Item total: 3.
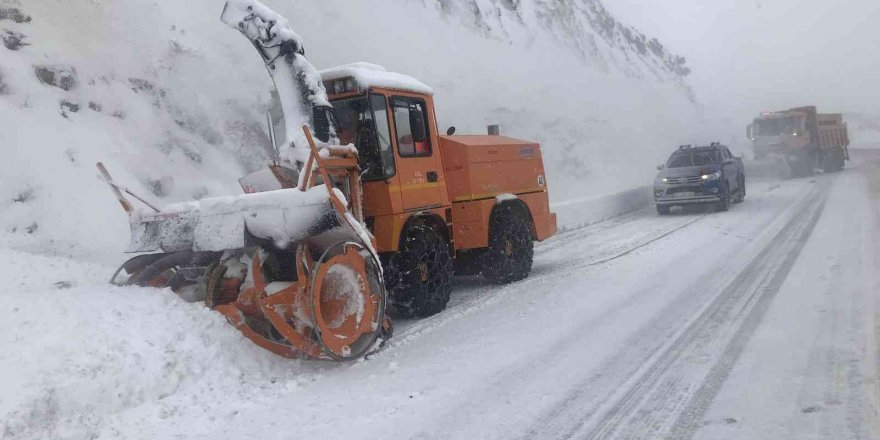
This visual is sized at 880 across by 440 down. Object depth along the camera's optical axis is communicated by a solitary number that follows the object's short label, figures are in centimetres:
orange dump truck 2605
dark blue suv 1603
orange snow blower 531
